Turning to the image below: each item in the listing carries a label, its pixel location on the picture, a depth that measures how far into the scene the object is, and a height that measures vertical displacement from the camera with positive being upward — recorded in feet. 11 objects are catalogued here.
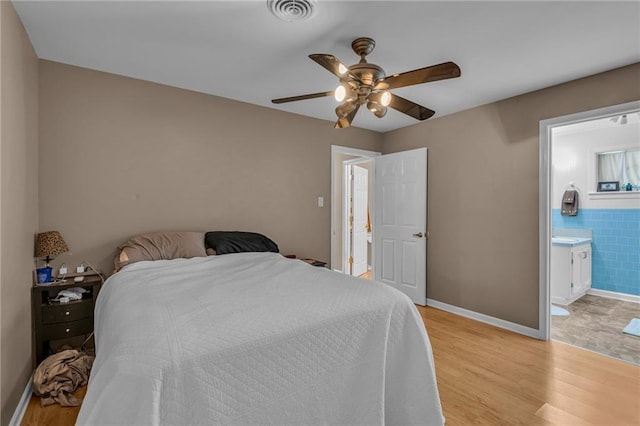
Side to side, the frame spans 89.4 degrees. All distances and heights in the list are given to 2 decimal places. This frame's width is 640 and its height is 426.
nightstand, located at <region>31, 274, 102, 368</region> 7.70 -2.65
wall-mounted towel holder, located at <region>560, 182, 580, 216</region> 15.83 +0.43
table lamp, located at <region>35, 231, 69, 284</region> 7.82 -0.94
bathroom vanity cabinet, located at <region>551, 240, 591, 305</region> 13.87 -2.72
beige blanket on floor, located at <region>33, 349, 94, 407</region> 6.96 -3.77
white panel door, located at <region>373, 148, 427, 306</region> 13.87 -0.58
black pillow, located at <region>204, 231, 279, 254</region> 9.84 -1.03
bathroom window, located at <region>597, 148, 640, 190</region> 14.43 +1.99
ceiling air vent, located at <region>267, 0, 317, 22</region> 6.11 +3.90
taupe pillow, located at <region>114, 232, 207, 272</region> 8.65 -1.08
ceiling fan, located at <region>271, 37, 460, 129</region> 6.43 +2.73
